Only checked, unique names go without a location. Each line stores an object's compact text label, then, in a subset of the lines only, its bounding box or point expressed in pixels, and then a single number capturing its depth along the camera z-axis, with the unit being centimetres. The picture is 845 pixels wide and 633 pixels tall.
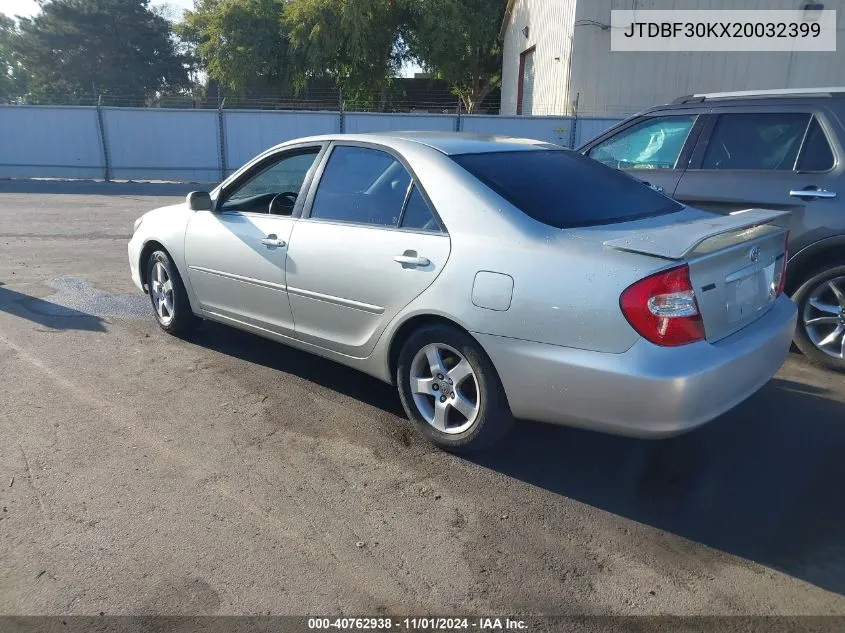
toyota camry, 287
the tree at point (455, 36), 2766
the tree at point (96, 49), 4500
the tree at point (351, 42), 2747
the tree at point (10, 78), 5146
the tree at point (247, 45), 3041
